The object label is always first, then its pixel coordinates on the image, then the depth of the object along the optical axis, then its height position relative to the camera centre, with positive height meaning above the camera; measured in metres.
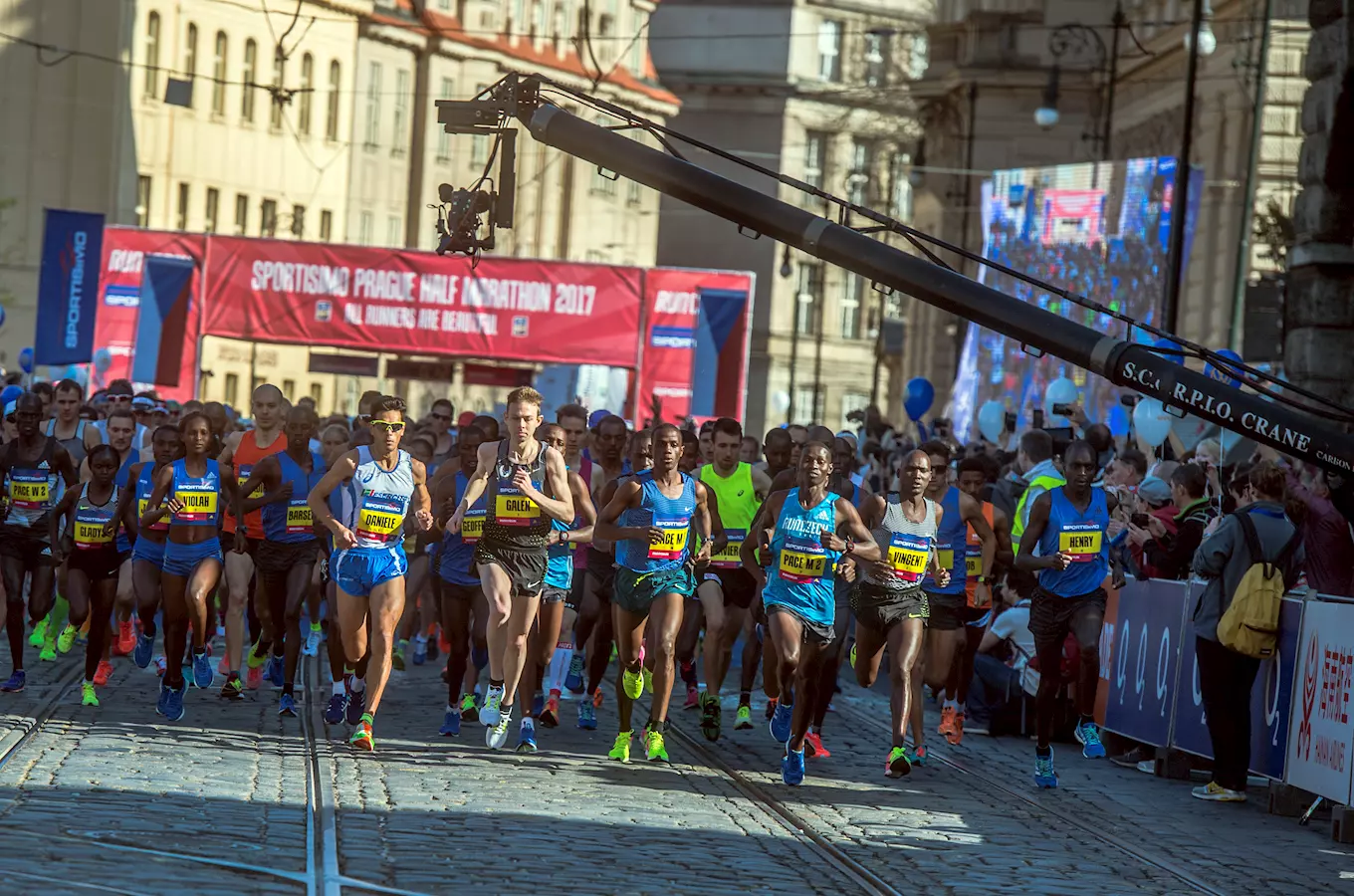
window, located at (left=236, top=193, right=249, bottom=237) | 68.38 +3.59
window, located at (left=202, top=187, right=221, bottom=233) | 67.31 +3.55
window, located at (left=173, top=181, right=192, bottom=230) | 66.25 +3.43
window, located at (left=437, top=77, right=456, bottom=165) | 76.00 +6.79
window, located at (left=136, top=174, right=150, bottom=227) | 64.56 +3.61
